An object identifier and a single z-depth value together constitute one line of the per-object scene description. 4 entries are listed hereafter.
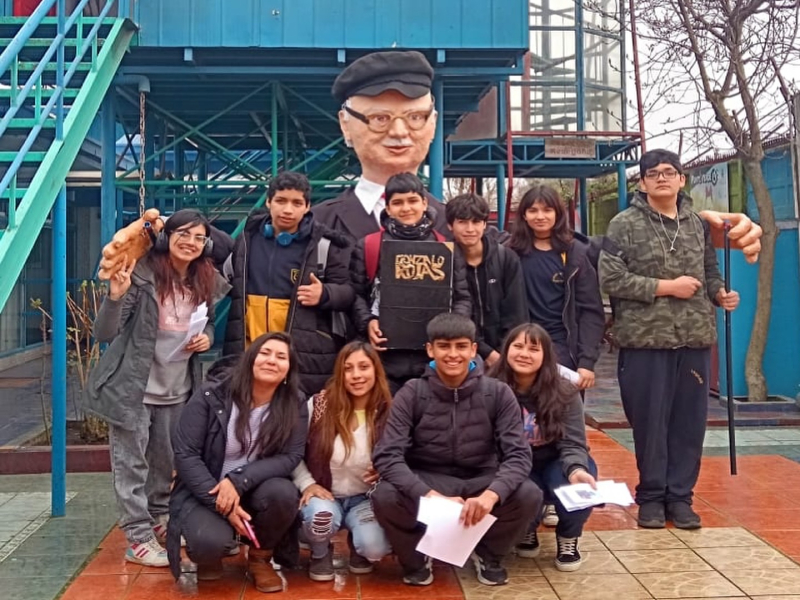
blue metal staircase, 3.79
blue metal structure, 7.47
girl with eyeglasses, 3.75
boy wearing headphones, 3.84
